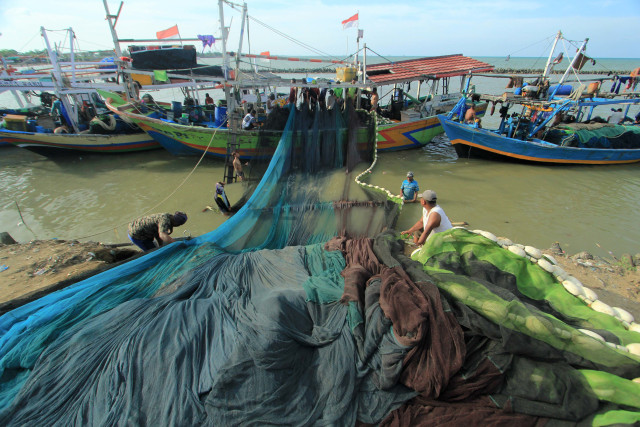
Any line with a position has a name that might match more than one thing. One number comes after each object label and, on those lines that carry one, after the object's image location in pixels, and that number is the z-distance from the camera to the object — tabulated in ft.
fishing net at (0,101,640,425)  6.57
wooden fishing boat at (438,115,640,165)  34.58
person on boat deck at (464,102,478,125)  36.83
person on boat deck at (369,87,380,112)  36.86
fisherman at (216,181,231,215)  22.88
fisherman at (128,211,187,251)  15.34
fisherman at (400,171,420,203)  25.54
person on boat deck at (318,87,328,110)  33.00
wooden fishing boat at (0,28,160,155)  34.58
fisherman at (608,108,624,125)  41.11
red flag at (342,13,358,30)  34.16
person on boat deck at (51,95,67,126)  39.20
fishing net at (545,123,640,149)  35.14
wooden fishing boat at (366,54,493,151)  38.81
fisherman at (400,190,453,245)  12.32
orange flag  33.15
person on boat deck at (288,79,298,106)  34.79
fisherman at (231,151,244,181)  28.17
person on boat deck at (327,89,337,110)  33.94
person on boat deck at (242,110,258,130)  31.60
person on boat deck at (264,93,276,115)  34.61
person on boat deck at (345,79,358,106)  36.82
